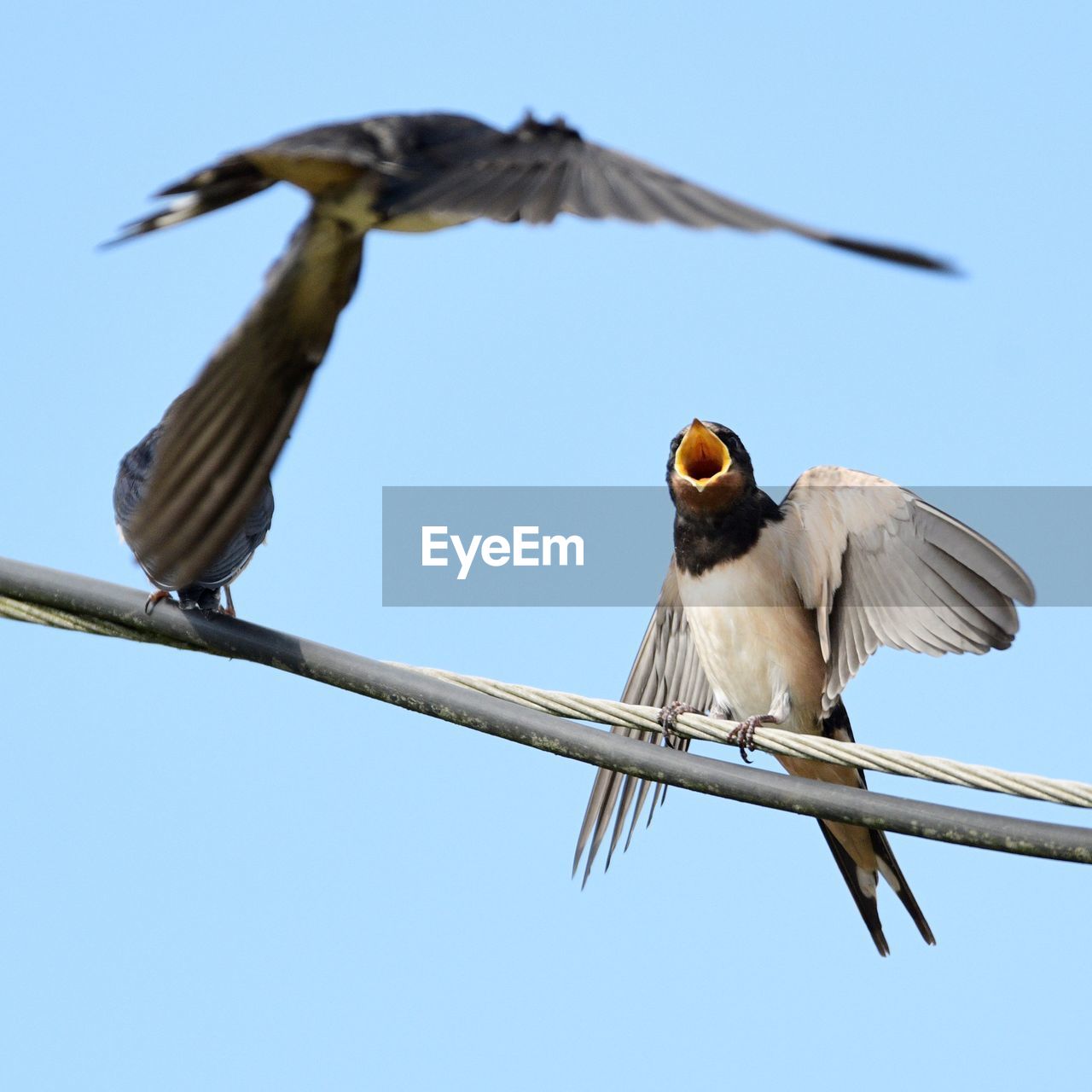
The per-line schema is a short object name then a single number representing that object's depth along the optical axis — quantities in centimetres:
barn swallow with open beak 860
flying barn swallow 511
